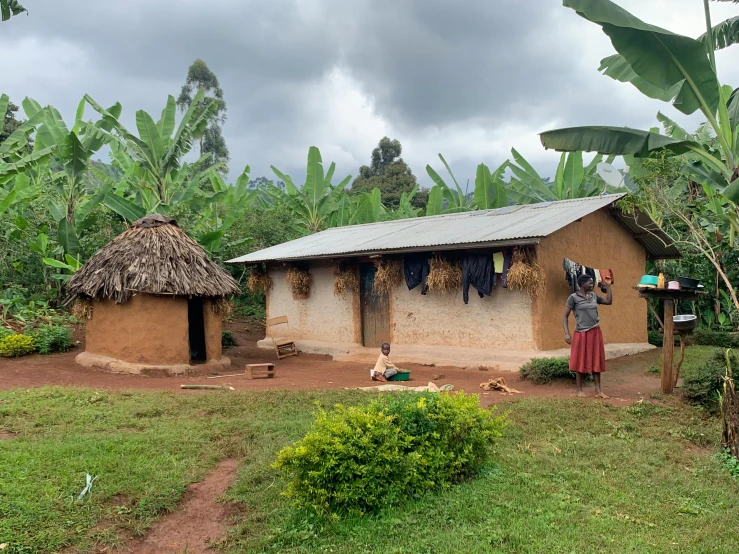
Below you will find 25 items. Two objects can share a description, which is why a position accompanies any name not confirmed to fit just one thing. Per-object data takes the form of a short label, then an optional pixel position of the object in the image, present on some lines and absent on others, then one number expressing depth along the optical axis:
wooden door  13.19
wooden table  7.59
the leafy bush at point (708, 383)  7.15
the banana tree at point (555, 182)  15.23
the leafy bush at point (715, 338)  13.75
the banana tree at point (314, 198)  17.52
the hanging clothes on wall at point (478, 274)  10.90
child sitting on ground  10.07
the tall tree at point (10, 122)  23.63
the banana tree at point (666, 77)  6.15
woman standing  7.91
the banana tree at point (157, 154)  13.45
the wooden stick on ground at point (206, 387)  9.04
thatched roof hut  10.52
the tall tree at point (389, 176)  32.78
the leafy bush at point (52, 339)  12.12
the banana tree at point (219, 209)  14.84
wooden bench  10.40
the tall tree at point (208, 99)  34.66
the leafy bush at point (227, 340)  15.03
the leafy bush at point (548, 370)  9.15
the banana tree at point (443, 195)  16.73
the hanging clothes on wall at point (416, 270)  11.91
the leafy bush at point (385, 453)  4.18
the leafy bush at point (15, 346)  11.50
